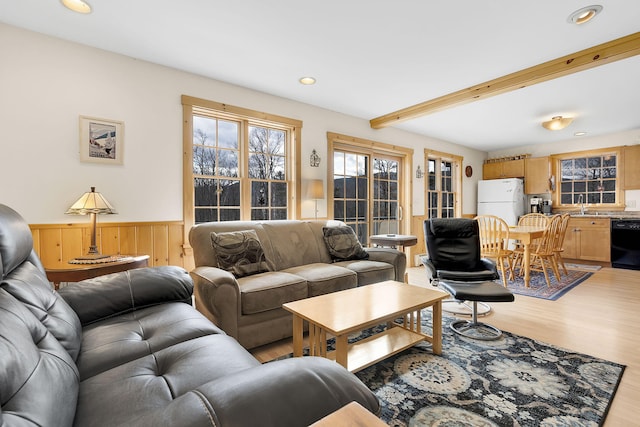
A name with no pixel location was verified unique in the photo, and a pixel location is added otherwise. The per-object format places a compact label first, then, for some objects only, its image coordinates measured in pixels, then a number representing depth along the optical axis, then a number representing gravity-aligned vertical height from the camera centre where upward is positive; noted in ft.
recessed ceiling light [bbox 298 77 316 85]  10.81 +4.70
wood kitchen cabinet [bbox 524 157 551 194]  20.83 +2.50
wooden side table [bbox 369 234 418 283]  12.58 -1.29
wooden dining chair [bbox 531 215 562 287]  13.43 -1.56
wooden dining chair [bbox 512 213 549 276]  16.02 -0.66
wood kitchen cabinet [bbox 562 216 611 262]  17.60 -1.72
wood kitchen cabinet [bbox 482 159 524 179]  21.88 +3.08
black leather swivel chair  7.52 -1.86
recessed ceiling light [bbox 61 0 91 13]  6.84 +4.69
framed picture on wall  8.65 +2.01
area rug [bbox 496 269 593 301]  11.75 -3.23
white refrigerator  20.79 +0.86
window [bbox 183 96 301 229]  10.79 +1.79
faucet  19.66 +0.58
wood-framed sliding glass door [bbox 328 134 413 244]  15.26 +1.38
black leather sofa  2.09 -1.46
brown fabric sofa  6.98 -1.86
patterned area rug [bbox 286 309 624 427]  4.93 -3.35
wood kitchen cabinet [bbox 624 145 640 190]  17.67 +2.58
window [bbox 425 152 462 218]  19.88 +1.76
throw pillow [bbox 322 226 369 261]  10.82 -1.28
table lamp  7.56 -0.01
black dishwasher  16.49 -1.80
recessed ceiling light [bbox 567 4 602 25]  6.90 +4.65
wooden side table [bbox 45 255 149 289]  6.77 -1.43
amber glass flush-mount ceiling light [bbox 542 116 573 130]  14.05 +4.13
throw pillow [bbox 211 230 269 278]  8.39 -1.25
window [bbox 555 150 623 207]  19.02 +2.13
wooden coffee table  5.46 -2.02
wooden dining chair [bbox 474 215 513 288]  12.73 -1.33
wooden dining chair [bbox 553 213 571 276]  14.40 -1.14
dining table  12.49 -1.11
